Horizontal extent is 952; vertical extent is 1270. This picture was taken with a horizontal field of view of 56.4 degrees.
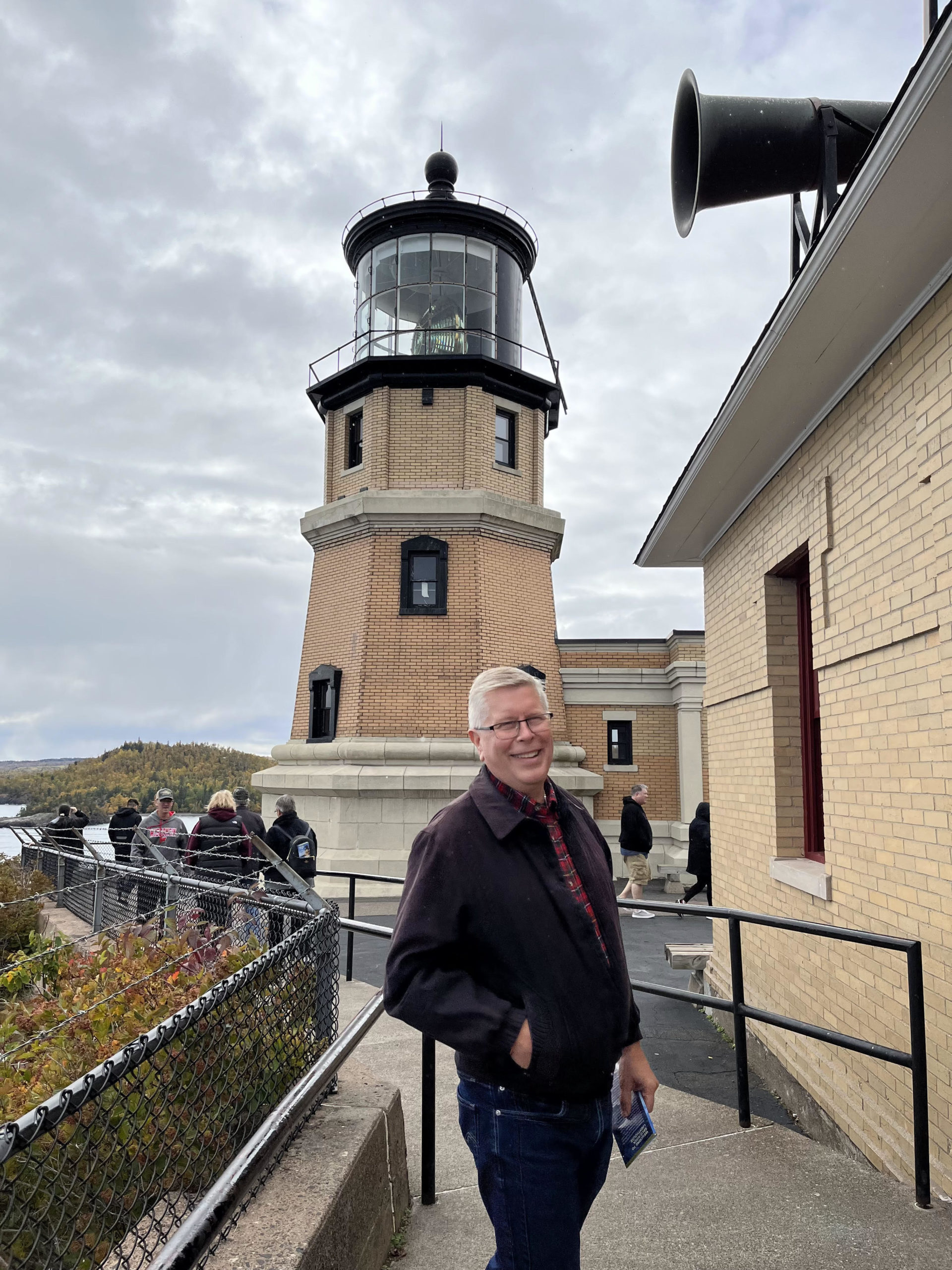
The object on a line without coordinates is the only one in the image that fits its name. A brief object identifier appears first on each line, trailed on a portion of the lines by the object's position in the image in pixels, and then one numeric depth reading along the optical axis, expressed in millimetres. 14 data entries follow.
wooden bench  8586
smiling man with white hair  2053
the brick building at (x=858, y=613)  3799
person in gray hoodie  10344
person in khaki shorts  14039
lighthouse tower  16094
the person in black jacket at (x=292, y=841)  8891
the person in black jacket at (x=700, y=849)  13820
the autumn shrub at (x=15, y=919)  9305
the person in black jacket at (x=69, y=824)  13883
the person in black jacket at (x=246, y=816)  9391
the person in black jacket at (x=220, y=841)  8633
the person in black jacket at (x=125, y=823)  14148
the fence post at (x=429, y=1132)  3561
